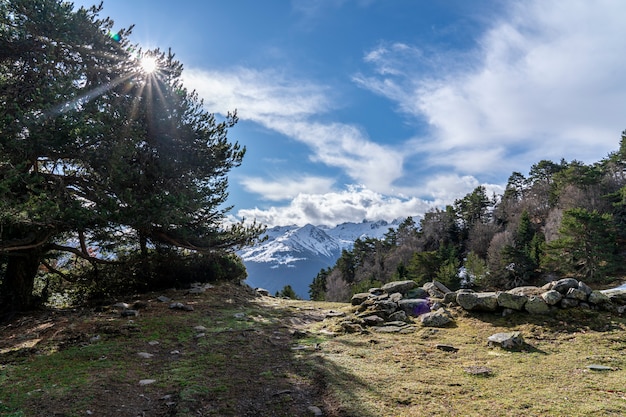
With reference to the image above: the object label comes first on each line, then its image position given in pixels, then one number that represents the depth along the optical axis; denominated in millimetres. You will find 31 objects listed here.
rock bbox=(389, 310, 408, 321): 9648
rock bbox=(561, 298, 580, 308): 8328
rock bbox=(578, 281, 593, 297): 8437
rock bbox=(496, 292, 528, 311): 8688
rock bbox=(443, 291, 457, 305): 10095
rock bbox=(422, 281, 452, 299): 11000
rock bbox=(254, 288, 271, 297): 18644
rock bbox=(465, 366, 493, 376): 5605
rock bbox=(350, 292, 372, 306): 12293
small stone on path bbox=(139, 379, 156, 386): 5481
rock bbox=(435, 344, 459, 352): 6999
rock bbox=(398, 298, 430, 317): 10220
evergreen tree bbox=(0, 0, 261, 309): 8457
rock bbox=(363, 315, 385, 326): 9578
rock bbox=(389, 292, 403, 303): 11150
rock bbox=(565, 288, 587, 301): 8367
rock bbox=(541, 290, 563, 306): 8406
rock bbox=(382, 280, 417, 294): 12438
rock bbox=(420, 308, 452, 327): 8875
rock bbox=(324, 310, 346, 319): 11078
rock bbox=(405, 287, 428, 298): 11688
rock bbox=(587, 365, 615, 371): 5516
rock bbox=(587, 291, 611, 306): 8250
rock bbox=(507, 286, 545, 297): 9217
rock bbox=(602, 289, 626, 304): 8235
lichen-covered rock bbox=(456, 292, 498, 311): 9039
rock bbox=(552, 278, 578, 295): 8711
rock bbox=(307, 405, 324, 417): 4480
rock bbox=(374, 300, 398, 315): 10280
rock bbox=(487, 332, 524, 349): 6875
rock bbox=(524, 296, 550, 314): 8422
